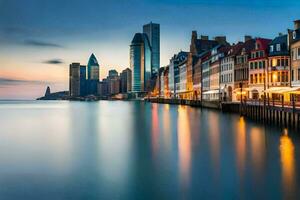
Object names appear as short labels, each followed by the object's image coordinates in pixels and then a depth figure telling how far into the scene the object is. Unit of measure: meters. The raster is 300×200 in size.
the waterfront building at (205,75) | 89.07
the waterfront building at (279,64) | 53.36
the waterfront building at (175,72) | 139.74
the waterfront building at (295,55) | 44.98
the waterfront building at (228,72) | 69.14
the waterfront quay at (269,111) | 31.98
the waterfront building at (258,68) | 57.35
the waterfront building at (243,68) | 63.22
